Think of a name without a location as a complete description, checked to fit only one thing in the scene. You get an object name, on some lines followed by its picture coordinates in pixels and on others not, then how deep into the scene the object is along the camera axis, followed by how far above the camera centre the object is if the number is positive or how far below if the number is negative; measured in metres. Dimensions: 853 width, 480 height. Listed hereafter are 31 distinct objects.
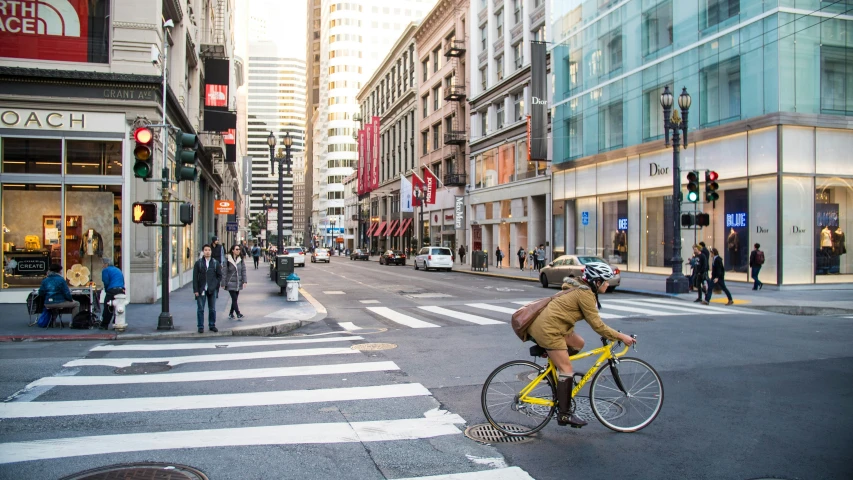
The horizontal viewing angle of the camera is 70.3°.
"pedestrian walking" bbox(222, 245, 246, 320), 14.74 -1.03
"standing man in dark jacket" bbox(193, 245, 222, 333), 13.08 -0.95
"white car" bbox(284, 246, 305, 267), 48.34 -1.35
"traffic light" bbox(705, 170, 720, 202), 20.00 +1.72
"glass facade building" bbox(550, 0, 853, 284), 22.52 +4.58
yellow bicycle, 5.79 -1.53
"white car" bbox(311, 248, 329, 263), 61.16 -1.75
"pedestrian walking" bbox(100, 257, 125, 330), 13.04 -1.06
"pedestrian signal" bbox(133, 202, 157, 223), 12.67 +0.54
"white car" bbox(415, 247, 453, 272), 41.47 -1.42
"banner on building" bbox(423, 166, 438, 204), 53.25 +4.54
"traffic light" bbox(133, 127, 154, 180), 12.09 +1.74
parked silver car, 23.46 -1.29
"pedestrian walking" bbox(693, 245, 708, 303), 18.97 -1.07
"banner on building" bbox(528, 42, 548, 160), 38.34 +8.54
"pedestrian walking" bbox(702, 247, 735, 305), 18.44 -1.08
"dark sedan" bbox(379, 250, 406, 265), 54.53 -1.84
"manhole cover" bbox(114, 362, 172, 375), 8.95 -1.97
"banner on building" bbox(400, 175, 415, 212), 62.59 +4.47
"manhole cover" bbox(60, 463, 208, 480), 4.75 -1.87
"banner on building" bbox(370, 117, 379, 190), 82.12 +10.37
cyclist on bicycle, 5.57 -0.80
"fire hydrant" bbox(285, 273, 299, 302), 19.14 -1.60
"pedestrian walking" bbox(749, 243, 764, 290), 21.92 -0.95
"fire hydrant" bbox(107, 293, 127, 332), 12.75 -1.54
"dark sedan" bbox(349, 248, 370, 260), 72.48 -2.08
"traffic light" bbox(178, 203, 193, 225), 12.99 +0.53
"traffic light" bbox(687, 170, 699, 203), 20.45 +1.73
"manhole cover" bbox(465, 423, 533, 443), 5.75 -1.91
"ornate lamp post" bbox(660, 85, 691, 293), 21.17 +1.70
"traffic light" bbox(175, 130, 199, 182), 12.91 +1.71
